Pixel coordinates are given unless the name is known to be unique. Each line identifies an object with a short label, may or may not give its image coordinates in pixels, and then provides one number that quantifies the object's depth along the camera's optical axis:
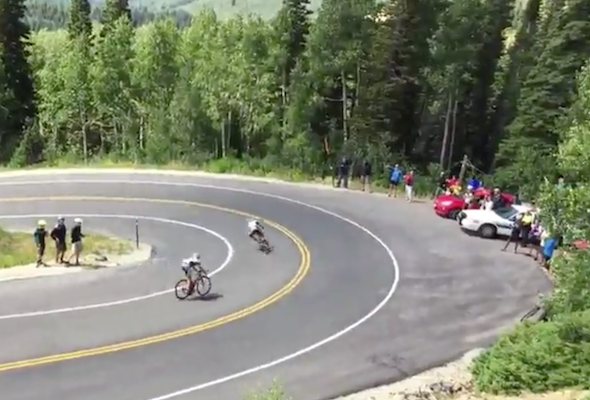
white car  32.03
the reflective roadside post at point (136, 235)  31.33
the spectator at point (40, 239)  27.75
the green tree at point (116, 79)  58.19
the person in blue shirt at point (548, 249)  28.48
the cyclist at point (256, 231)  31.03
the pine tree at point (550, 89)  45.88
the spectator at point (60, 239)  27.42
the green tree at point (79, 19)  74.38
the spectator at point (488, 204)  32.91
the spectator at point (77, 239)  27.56
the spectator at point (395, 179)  38.94
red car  35.06
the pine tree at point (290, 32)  52.31
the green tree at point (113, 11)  70.95
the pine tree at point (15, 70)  57.50
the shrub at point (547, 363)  17.75
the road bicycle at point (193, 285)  24.52
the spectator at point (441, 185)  39.41
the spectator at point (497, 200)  33.50
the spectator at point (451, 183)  37.54
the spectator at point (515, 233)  30.61
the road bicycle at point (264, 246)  30.38
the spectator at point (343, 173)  40.56
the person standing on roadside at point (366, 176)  40.58
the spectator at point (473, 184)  37.54
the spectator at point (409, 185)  37.81
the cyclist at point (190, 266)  24.22
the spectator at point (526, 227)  30.56
